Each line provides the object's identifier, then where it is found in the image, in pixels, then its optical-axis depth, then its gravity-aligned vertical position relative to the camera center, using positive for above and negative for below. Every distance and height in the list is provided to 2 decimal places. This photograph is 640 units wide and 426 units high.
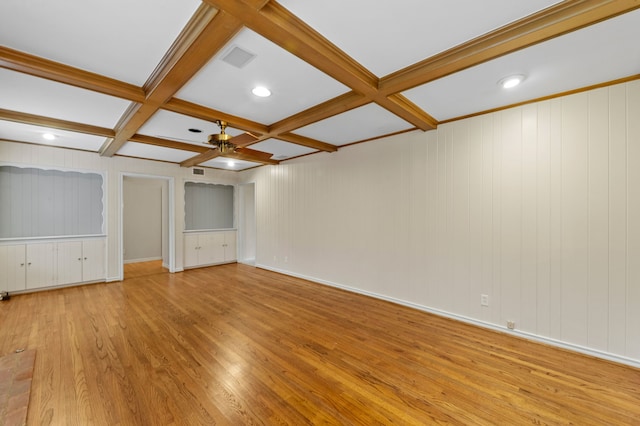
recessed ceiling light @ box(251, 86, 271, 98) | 2.44 +1.19
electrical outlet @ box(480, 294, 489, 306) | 2.97 -1.01
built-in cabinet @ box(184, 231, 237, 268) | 6.17 -0.89
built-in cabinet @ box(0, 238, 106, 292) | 4.13 -0.89
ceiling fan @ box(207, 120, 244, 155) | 2.90 +0.83
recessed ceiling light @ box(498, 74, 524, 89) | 2.21 +1.18
